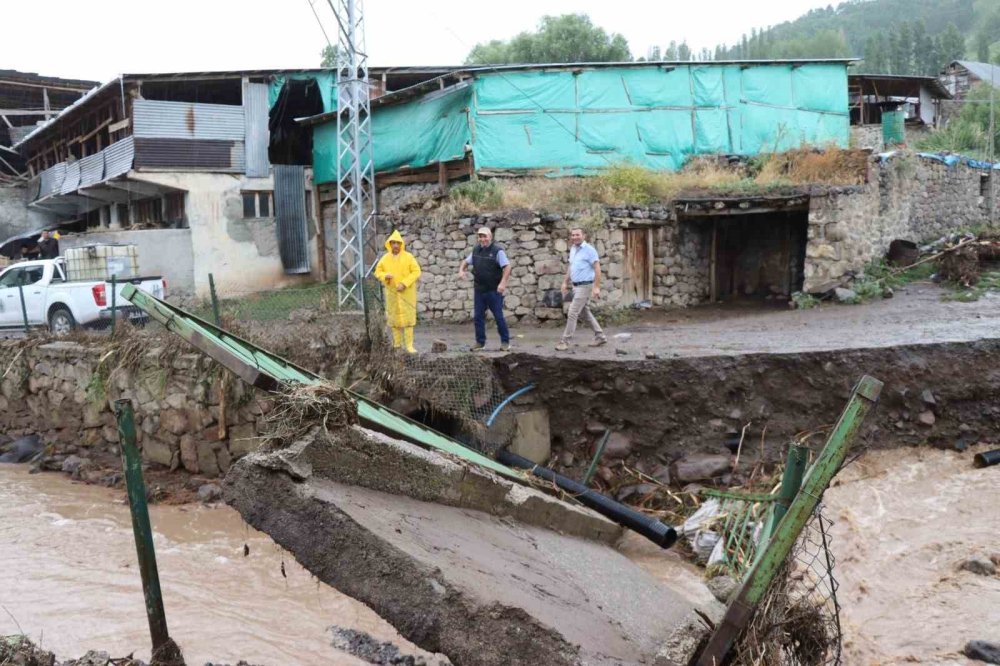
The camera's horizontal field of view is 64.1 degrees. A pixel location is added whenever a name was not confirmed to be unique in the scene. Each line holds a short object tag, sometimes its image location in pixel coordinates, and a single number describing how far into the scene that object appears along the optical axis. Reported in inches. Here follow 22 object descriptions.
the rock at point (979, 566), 264.8
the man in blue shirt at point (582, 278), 424.8
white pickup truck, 522.3
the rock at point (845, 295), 576.7
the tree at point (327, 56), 1662.6
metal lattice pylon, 685.9
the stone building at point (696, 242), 583.5
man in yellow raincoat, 403.9
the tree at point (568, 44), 1589.6
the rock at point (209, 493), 385.1
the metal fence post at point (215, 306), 387.1
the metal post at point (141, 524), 157.5
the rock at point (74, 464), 442.0
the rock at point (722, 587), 202.2
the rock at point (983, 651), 211.2
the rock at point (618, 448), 374.0
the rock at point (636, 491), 358.3
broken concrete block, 132.8
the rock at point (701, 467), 358.0
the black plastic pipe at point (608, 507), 302.5
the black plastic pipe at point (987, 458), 350.9
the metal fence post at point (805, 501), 132.1
